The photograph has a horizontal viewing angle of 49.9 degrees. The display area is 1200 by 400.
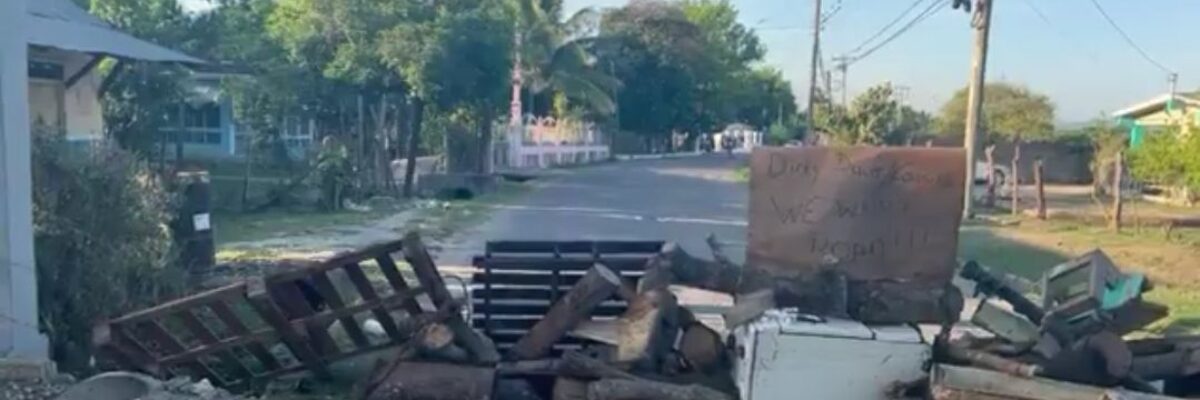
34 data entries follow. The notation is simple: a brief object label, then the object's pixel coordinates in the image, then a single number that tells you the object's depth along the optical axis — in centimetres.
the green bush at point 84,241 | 776
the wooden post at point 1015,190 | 2465
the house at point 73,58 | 1309
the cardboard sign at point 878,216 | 663
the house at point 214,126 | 2600
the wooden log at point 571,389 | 633
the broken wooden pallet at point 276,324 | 693
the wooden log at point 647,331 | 636
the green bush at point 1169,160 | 1943
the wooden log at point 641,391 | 614
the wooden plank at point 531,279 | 768
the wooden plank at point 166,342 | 703
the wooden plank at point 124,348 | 689
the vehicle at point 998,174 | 3403
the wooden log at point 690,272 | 681
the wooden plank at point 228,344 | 705
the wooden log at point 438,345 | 657
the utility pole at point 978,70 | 2411
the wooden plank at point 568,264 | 768
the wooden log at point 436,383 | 639
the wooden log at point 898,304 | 656
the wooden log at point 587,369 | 626
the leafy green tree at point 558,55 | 4306
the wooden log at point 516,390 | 650
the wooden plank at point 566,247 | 796
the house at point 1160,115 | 2252
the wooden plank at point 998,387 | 579
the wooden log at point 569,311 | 666
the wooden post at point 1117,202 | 2015
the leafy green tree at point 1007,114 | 5022
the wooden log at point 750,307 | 634
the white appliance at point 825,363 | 605
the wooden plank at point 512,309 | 766
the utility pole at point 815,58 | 4559
